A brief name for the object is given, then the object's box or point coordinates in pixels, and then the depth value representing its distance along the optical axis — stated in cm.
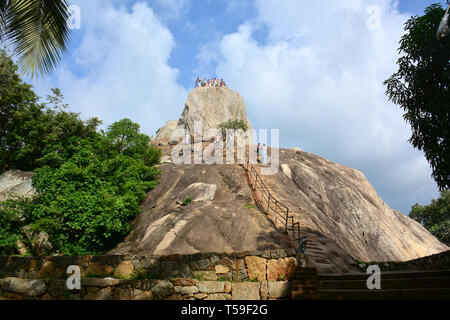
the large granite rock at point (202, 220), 1112
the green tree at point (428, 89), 1159
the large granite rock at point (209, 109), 4956
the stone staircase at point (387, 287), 543
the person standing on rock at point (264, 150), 2729
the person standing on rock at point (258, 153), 2612
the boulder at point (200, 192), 1600
